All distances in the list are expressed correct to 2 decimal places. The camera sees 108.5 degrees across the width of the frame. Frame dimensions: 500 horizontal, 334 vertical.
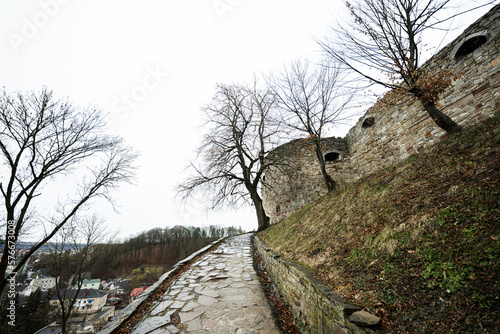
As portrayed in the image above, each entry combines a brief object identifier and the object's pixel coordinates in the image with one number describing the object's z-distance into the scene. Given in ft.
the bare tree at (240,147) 32.53
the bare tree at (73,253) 26.00
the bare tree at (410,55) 13.70
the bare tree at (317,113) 23.09
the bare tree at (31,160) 18.92
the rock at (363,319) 4.61
